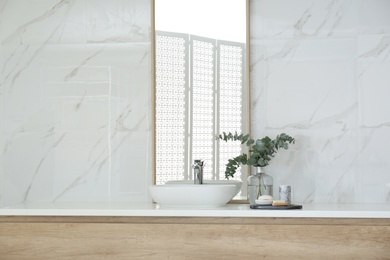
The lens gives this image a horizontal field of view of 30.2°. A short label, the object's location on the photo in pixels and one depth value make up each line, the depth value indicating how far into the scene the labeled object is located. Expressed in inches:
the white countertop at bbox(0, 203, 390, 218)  122.9
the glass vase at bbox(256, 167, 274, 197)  139.6
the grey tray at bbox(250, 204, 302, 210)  126.6
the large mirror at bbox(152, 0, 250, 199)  146.3
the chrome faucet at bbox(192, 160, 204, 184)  143.3
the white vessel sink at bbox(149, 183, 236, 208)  131.9
